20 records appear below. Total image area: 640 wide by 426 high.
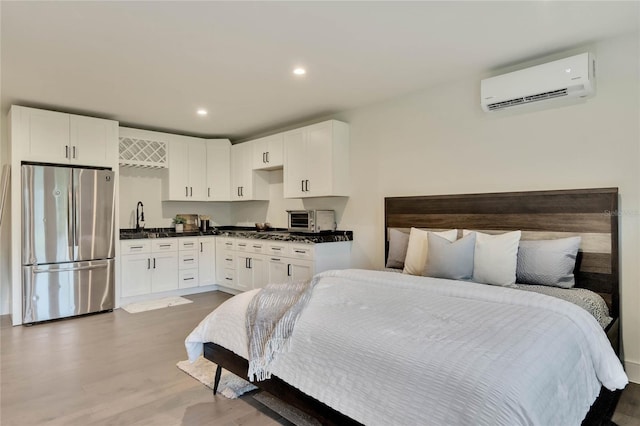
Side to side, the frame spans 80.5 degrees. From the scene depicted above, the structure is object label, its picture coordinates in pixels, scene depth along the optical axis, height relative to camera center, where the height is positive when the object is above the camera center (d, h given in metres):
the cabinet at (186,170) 5.62 +0.70
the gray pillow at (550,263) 2.71 -0.38
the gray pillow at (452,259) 2.88 -0.36
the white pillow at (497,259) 2.75 -0.35
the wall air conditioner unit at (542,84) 2.74 +0.99
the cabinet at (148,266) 4.89 -0.66
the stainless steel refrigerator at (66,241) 4.12 -0.27
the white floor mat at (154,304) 4.65 -1.13
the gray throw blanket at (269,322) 2.03 -0.60
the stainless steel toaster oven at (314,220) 4.63 -0.07
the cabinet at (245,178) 5.68 +0.57
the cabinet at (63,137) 4.13 +0.94
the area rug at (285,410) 2.18 -1.19
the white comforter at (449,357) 1.36 -0.61
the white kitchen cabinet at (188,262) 5.39 -0.66
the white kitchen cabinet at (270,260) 4.31 -0.57
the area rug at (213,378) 2.54 -1.17
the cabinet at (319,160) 4.46 +0.67
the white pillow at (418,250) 3.25 -0.33
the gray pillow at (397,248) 3.71 -0.35
